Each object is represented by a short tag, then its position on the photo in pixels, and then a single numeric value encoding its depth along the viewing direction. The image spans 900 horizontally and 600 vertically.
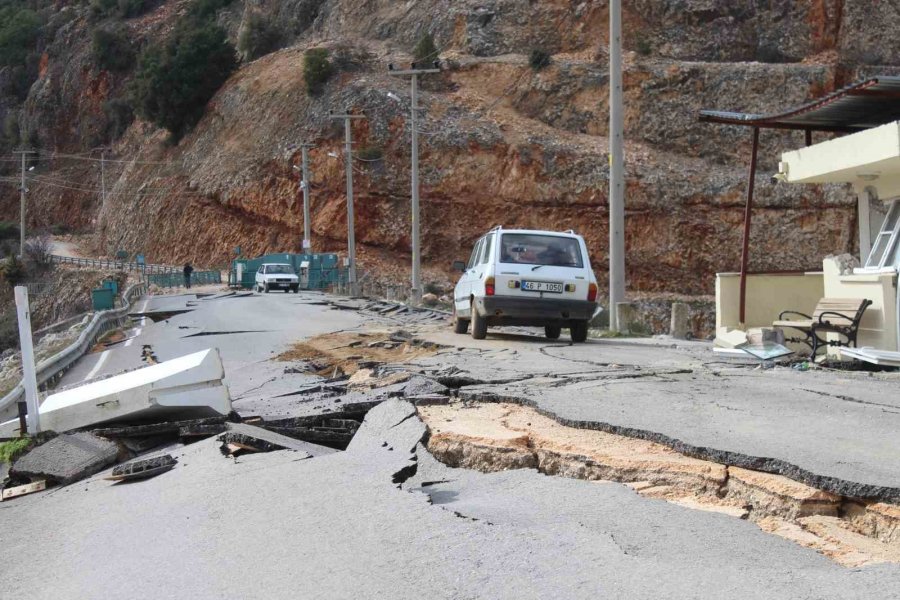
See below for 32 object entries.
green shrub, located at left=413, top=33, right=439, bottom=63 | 67.88
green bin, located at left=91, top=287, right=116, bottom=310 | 33.69
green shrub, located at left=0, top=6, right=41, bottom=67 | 104.44
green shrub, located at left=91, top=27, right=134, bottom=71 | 92.62
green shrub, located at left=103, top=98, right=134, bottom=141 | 89.19
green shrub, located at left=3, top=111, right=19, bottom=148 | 97.25
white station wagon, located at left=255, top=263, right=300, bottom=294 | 43.84
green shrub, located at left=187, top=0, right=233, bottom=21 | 98.25
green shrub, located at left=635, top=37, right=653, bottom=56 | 66.56
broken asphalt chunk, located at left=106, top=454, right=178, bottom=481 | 6.69
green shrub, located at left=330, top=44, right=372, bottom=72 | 67.81
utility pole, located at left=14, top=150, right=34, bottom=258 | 69.22
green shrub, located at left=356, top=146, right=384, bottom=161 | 60.03
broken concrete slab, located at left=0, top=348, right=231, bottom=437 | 7.94
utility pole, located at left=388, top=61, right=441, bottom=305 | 37.46
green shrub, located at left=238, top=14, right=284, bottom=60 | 81.81
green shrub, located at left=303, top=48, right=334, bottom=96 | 65.88
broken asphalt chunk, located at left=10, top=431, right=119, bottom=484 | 7.08
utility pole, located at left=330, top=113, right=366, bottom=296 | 45.40
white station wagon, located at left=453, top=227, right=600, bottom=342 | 15.79
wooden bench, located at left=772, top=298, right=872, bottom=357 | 12.70
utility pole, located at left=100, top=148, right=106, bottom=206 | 82.06
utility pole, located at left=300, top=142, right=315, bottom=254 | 54.50
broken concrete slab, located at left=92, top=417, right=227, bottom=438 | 7.87
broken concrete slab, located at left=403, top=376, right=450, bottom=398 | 8.80
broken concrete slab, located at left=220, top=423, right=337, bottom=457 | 6.92
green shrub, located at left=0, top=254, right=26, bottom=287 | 67.31
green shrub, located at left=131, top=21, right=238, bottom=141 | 75.06
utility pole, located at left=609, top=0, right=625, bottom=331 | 19.48
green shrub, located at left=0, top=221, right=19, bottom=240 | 84.62
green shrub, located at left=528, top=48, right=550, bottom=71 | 65.06
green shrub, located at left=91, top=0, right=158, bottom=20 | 102.88
